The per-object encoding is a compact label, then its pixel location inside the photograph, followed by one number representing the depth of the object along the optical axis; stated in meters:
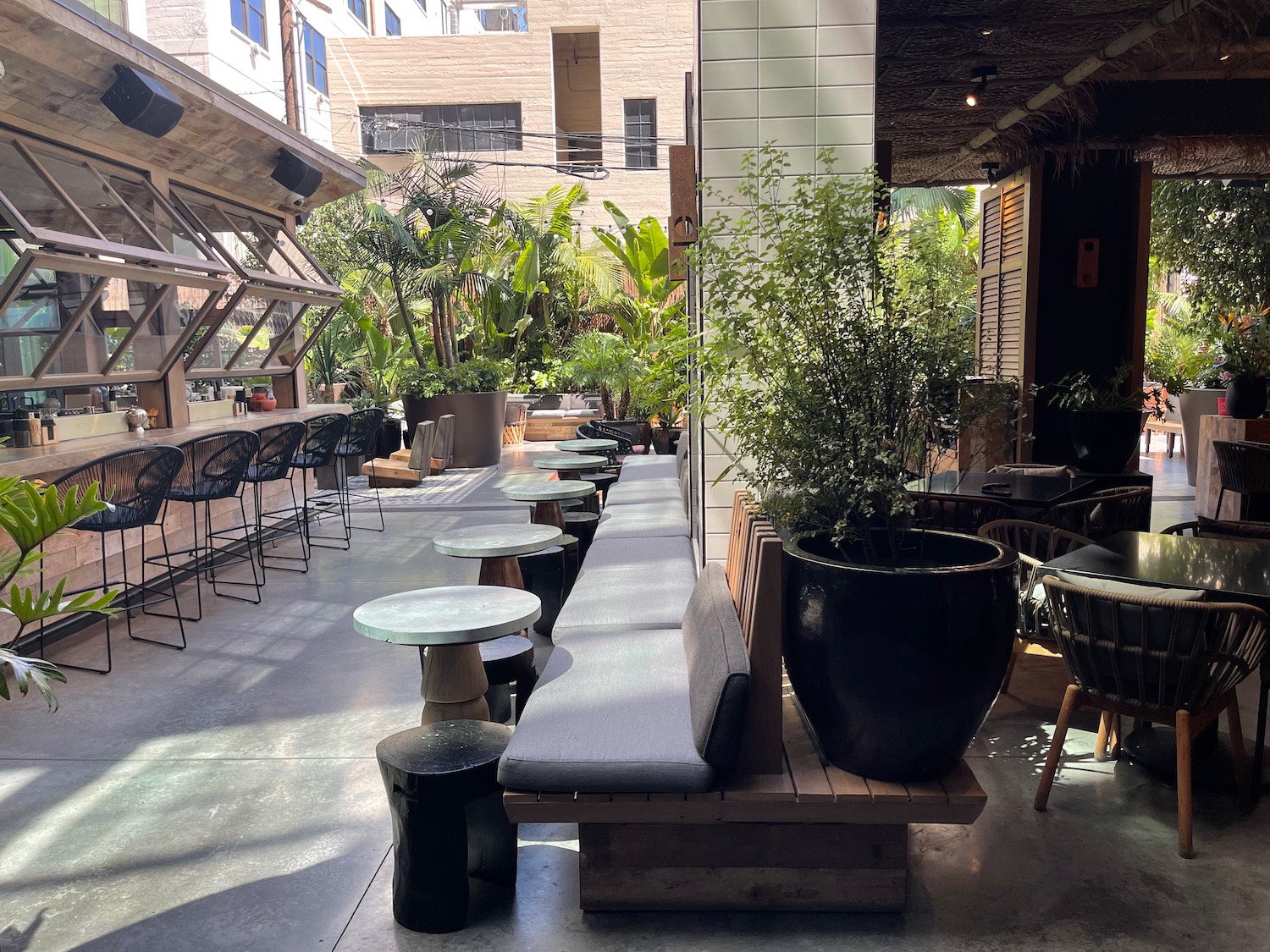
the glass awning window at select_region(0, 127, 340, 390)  5.63
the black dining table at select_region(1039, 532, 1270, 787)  3.07
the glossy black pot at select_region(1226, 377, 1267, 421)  7.82
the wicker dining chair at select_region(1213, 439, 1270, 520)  6.25
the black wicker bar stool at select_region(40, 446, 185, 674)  4.82
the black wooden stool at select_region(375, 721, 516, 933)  2.53
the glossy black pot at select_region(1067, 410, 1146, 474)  6.32
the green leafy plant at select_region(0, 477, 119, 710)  2.02
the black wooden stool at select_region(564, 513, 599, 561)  6.05
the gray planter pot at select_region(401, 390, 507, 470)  12.16
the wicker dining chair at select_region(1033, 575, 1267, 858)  2.78
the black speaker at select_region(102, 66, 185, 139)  5.91
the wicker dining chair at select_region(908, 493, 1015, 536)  4.56
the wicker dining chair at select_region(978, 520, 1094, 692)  3.55
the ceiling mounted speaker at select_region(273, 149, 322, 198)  8.52
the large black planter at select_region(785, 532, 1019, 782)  2.30
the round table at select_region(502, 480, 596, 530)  5.48
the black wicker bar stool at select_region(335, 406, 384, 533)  8.16
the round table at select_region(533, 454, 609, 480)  6.67
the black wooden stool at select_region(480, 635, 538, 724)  3.80
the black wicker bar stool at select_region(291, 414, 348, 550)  7.28
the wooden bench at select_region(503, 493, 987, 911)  2.46
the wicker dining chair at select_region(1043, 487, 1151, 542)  4.47
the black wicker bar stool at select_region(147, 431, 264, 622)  5.81
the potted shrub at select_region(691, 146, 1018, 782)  2.32
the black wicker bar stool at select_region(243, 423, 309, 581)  6.64
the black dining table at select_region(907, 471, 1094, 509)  4.57
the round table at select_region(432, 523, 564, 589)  4.13
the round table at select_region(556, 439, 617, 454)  7.77
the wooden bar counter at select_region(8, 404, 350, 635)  5.21
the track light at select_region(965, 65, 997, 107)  6.07
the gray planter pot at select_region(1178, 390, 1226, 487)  10.93
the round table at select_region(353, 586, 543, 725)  2.96
